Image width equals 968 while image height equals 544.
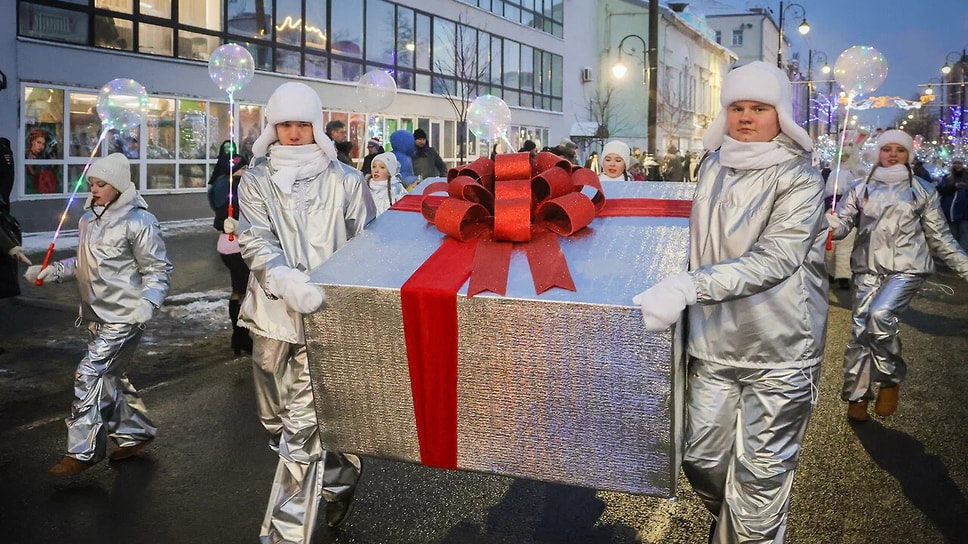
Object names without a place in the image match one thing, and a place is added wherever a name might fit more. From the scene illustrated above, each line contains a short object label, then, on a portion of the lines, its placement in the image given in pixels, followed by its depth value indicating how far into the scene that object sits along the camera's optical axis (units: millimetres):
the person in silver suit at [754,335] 3154
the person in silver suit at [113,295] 5117
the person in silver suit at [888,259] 6270
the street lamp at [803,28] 34662
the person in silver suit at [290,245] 3719
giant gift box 2611
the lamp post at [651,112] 20484
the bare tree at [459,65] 28188
